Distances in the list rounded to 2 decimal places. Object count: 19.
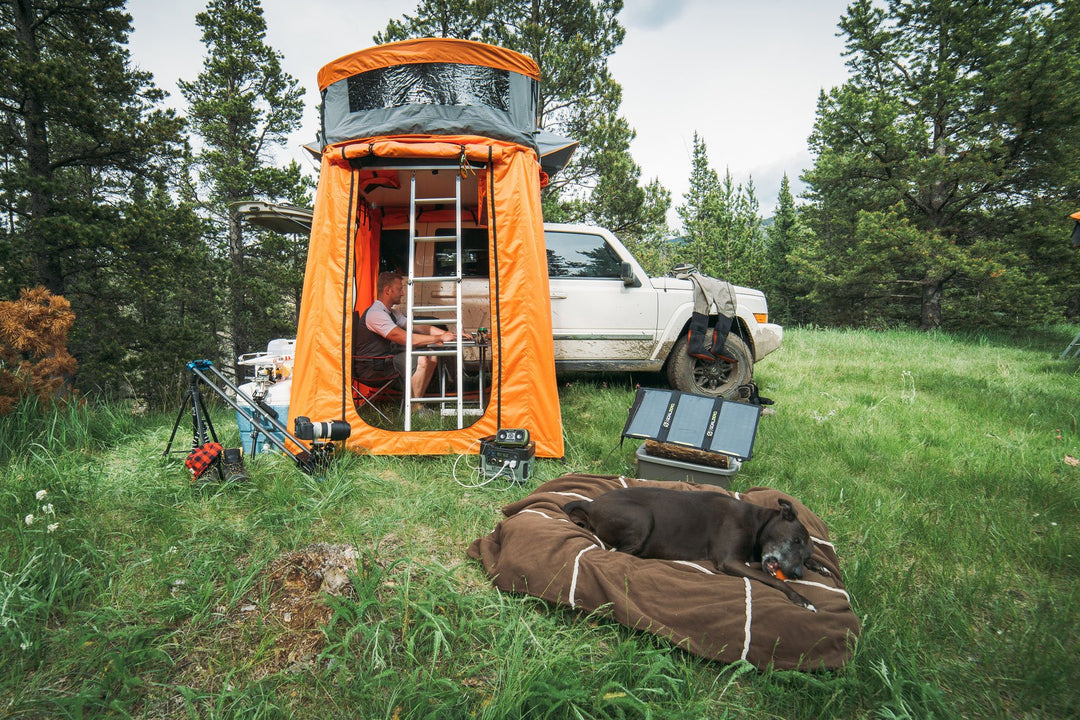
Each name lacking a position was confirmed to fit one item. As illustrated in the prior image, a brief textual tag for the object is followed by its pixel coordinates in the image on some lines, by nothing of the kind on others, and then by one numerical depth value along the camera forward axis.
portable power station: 3.44
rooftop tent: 3.77
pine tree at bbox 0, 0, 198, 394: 8.75
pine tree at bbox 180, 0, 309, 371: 14.16
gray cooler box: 3.44
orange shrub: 3.98
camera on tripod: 3.19
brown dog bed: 1.87
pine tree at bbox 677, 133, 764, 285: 27.03
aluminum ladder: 3.86
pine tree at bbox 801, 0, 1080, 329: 12.75
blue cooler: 3.81
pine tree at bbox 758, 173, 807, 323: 28.19
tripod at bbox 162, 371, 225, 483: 3.14
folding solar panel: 3.33
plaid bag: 3.02
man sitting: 4.58
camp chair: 4.85
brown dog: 2.41
